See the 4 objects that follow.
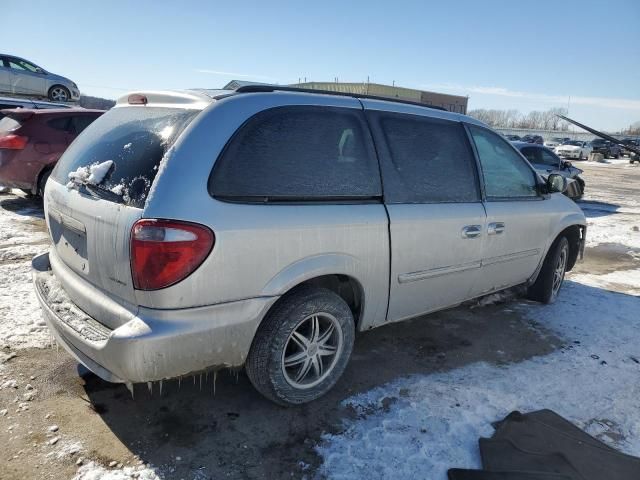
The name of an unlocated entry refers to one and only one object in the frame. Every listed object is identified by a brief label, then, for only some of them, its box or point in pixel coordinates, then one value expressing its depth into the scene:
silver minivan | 2.25
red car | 7.21
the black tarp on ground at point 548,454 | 2.32
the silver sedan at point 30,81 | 16.11
